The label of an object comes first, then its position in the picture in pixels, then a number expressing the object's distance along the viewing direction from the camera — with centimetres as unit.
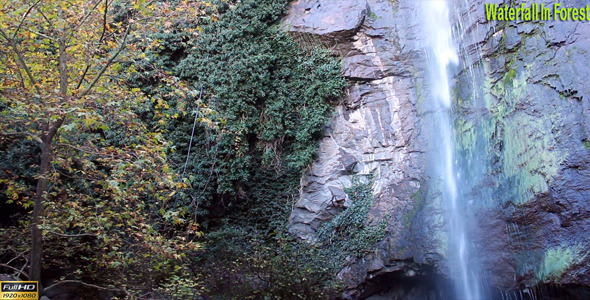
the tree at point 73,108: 580
